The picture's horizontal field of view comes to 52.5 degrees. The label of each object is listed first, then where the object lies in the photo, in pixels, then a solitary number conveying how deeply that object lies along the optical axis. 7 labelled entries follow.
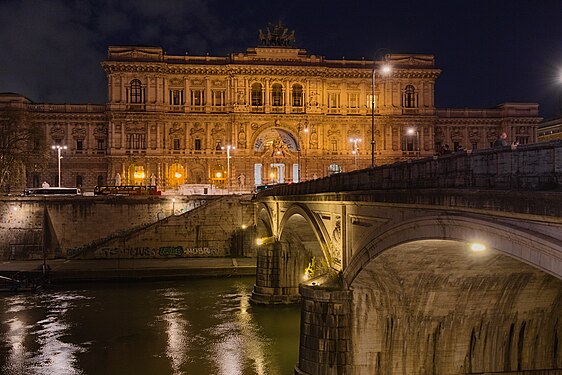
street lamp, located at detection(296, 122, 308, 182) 84.56
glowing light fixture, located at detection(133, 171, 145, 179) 82.81
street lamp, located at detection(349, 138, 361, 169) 81.11
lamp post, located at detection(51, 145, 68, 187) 79.58
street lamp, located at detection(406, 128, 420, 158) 89.38
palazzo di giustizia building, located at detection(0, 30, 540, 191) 83.19
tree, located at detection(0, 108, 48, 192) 68.88
